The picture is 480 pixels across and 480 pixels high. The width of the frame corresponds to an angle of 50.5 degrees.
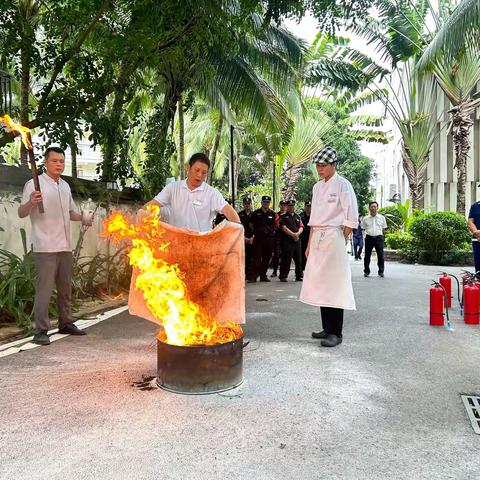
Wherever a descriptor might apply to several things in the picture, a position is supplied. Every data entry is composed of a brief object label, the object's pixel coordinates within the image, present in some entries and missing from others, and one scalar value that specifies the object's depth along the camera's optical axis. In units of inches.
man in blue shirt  319.3
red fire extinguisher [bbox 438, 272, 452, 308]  297.2
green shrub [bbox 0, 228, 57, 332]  247.3
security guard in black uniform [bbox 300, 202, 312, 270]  538.9
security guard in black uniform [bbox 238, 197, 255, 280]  461.4
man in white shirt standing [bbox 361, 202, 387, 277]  517.3
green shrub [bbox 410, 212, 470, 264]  661.3
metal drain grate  135.6
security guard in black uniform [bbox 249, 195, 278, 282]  471.8
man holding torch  219.6
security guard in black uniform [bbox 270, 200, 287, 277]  494.3
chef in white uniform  216.2
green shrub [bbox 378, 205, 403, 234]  947.3
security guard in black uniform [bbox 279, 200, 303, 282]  483.2
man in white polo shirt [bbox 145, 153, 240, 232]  192.2
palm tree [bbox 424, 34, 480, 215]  695.1
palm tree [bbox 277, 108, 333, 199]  1002.7
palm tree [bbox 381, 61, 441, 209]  812.6
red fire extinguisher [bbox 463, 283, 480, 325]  269.9
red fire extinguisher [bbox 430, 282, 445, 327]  262.3
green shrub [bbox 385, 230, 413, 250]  722.4
